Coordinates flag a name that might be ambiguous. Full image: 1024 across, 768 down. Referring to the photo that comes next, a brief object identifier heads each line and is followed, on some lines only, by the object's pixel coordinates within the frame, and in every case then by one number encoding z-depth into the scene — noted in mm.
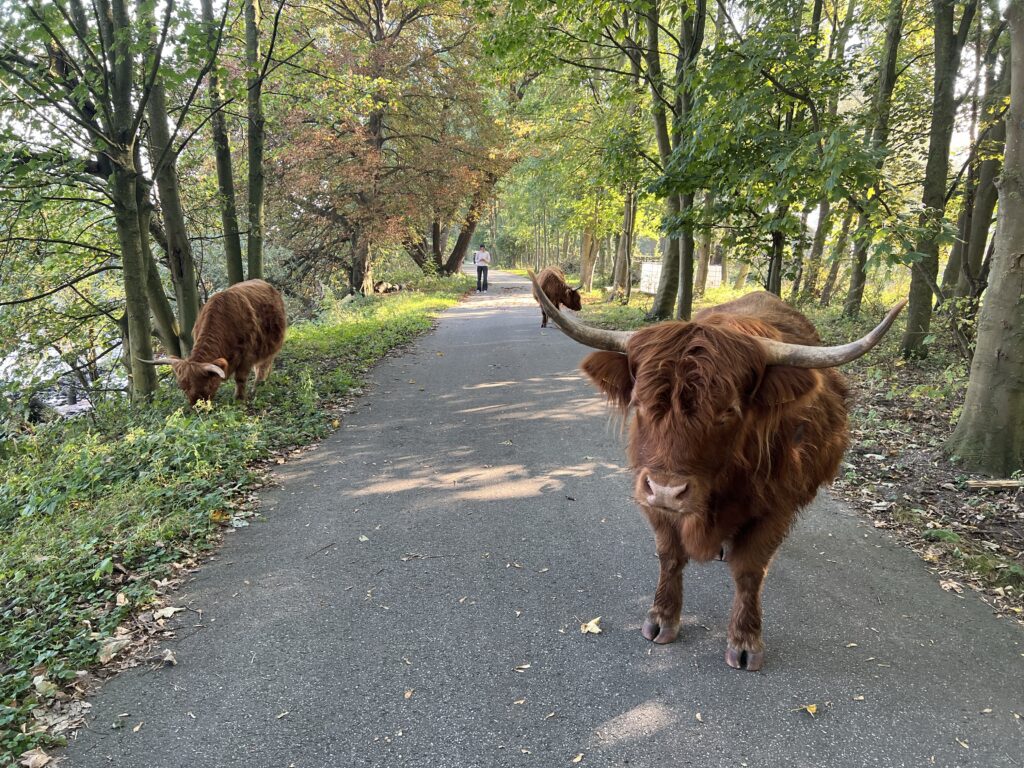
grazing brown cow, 6840
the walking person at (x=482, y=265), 24452
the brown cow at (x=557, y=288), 13562
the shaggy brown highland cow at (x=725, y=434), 2182
